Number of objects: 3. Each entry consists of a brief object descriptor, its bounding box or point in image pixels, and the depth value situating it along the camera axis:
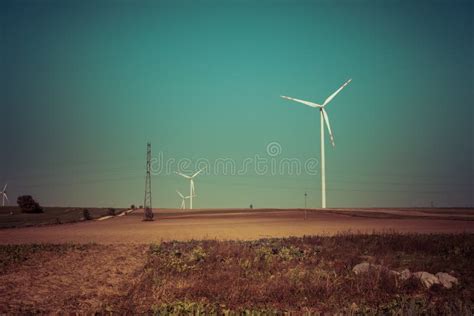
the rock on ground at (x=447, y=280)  17.78
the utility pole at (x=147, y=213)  70.44
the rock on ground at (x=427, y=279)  17.75
